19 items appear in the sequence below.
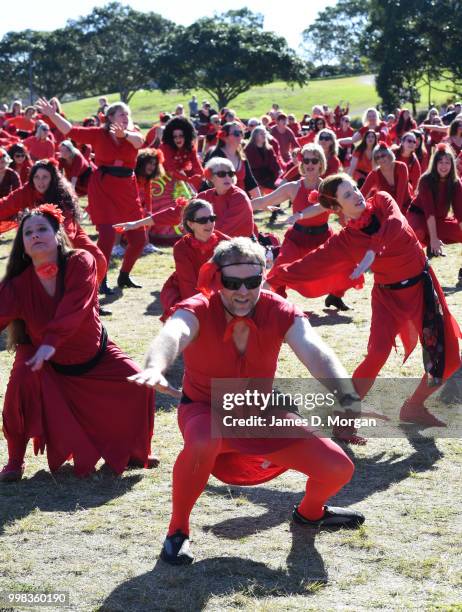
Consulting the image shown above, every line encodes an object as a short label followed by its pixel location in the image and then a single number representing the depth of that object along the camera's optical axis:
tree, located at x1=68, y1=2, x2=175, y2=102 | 63.31
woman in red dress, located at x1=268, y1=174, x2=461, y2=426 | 5.44
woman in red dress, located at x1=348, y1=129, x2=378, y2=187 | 13.50
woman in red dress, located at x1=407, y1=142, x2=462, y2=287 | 8.09
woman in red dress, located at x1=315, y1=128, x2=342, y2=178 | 9.89
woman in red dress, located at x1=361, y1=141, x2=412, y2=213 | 9.23
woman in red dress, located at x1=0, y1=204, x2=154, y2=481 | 4.77
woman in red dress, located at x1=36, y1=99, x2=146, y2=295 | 9.47
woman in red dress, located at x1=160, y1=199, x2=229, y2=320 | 6.15
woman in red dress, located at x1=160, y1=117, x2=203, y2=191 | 10.35
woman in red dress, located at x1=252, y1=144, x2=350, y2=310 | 8.26
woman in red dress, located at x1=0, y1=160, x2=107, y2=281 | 6.24
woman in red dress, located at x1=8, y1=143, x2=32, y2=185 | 13.18
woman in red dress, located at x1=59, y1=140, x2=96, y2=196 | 12.47
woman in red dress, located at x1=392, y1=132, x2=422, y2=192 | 12.21
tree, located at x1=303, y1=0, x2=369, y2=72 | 102.38
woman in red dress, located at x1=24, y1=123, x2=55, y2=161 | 15.85
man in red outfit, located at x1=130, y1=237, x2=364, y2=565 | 3.80
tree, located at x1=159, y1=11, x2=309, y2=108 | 50.31
